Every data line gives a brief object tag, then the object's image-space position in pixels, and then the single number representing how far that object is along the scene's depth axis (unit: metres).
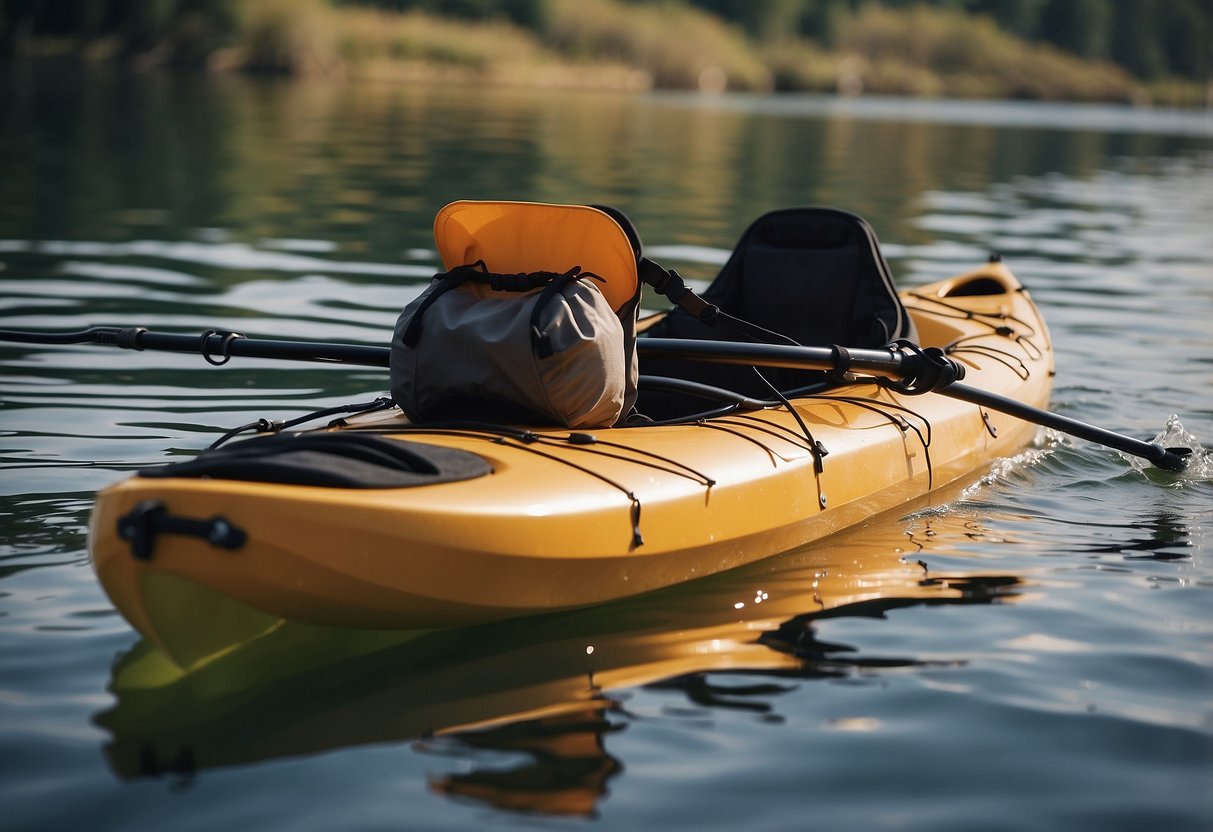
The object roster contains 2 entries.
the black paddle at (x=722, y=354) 4.46
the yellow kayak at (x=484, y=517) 3.18
